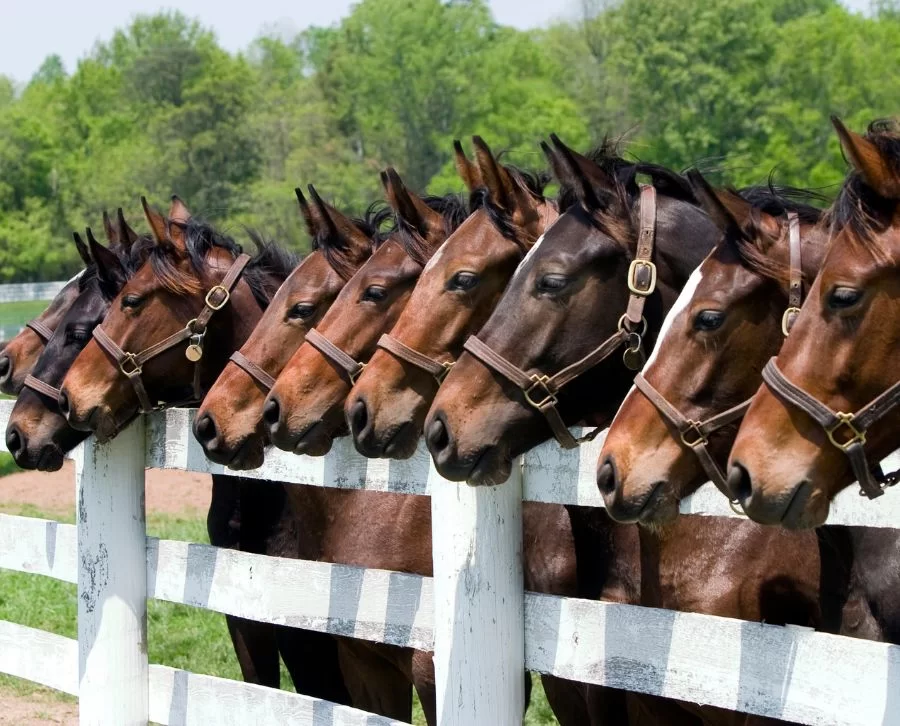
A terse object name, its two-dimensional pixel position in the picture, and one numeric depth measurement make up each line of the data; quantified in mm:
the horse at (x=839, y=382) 5941
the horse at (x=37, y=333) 13312
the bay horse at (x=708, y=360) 6730
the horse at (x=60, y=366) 11992
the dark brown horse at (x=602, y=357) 7742
